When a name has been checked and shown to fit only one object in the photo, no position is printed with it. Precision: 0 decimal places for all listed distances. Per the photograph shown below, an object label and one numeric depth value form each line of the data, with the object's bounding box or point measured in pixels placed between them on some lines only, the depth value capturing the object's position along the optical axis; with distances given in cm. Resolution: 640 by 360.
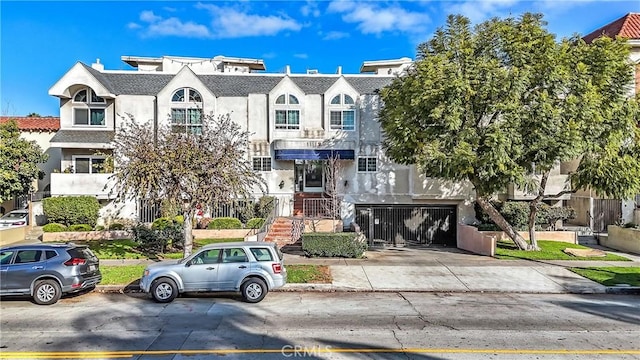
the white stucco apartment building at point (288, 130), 2628
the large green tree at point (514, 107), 1709
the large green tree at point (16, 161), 2578
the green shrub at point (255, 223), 2284
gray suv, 1239
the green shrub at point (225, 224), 2298
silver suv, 1266
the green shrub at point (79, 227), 2322
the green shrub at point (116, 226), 2452
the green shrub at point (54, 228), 2255
